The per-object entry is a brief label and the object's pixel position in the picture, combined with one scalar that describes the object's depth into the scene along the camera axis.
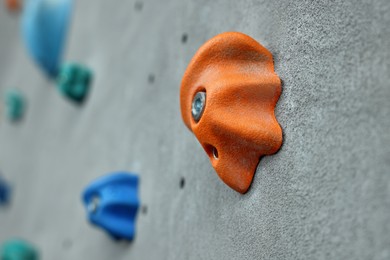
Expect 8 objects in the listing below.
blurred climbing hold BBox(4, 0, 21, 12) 3.74
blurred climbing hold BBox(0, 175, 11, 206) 2.77
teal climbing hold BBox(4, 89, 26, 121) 2.97
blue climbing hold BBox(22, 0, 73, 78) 2.37
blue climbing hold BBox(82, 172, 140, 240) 1.33
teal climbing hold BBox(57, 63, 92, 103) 1.95
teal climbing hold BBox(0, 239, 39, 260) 2.14
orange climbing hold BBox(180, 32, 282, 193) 0.84
